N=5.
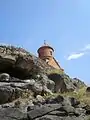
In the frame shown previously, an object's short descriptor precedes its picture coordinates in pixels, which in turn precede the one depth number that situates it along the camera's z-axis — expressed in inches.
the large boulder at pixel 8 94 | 344.4
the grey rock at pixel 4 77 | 388.2
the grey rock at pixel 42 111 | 278.4
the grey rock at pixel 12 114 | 275.8
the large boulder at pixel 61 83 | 450.1
